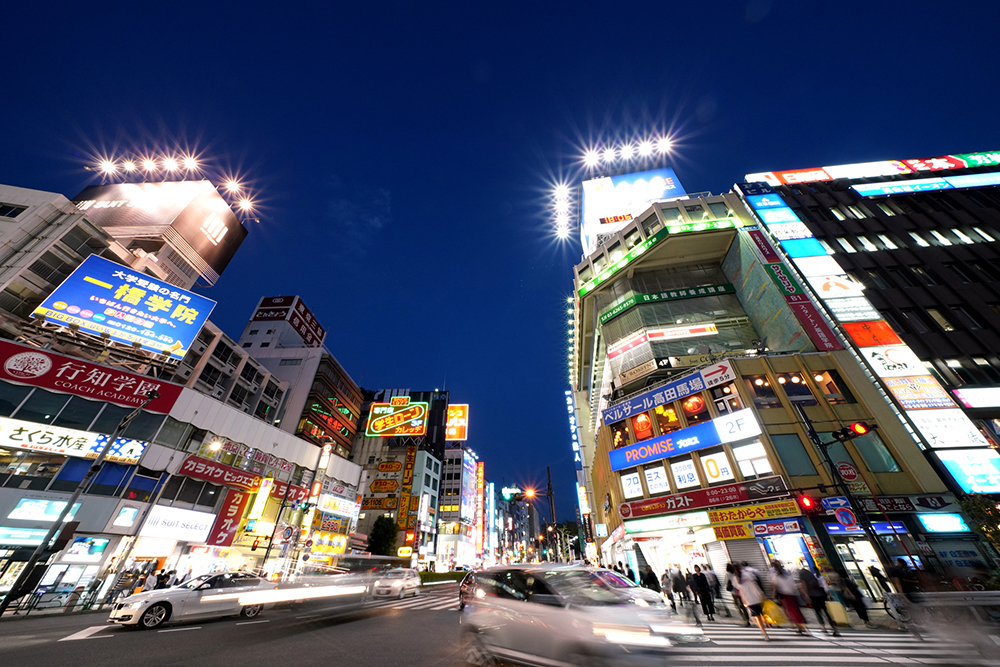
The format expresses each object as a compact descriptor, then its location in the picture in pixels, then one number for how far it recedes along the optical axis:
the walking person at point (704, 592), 13.14
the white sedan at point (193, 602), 9.33
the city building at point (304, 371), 48.34
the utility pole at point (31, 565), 9.24
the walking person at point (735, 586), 11.85
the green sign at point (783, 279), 26.83
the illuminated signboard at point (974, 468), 17.28
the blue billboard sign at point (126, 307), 22.55
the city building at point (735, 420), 17.23
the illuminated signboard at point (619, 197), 48.91
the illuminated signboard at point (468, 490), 76.81
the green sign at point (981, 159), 38.28
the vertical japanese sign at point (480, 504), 84.44
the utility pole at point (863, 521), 10.52
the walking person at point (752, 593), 9.84
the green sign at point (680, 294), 34.03
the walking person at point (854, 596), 10.81
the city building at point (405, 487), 54.88
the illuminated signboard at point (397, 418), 34.59
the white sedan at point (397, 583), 17.83
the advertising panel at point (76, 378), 18.97
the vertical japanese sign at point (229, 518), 25.38
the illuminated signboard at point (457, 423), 45.44
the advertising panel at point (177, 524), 21.64
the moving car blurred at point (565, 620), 5.18
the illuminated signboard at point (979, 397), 20.30
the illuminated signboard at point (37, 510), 17.53
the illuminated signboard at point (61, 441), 18.09
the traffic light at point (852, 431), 11.27
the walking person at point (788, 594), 9.91
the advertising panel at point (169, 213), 43.03
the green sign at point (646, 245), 34.38
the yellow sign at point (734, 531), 18.16
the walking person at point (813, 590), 10.59
